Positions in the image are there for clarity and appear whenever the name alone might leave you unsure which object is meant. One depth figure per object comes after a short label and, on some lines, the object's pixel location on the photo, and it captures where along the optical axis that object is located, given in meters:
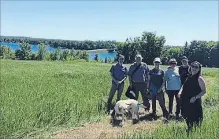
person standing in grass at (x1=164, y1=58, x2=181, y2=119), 4.85
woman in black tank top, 3.62
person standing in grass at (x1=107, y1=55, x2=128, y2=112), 5.28
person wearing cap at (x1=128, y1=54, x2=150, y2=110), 5.07
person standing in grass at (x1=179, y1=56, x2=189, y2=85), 4.94
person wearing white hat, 4.88
